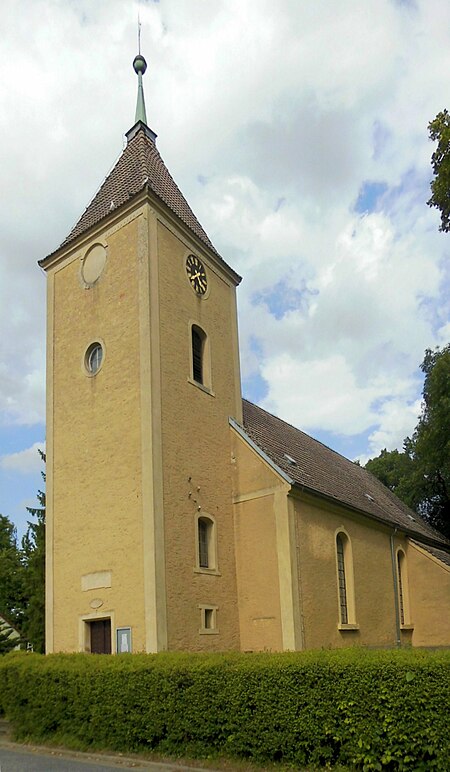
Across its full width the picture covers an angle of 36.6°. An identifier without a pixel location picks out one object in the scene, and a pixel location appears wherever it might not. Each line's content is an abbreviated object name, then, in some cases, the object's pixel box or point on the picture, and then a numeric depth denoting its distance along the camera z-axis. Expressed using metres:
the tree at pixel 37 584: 25.02
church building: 15.29
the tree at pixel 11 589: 40.58
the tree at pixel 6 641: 29.03
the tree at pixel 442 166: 11.95
